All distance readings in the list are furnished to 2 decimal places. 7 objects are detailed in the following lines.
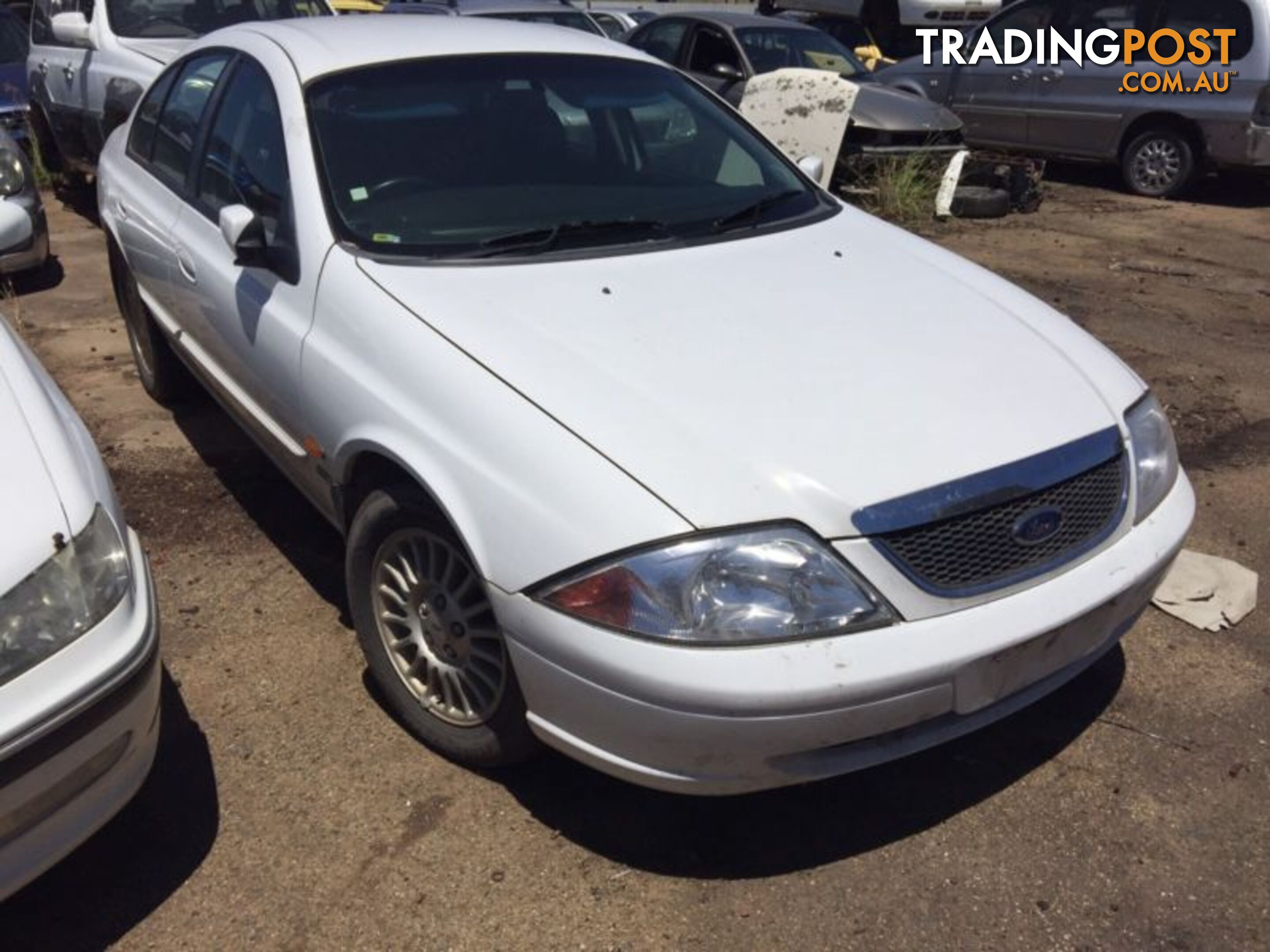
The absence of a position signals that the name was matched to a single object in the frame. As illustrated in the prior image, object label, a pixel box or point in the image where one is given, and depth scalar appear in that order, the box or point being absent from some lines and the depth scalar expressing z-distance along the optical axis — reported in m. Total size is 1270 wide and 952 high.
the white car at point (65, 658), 2.04
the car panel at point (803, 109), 8.59
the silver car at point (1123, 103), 9.47
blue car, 9.41
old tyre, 9.06
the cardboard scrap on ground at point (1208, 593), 3.48
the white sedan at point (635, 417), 2.22
